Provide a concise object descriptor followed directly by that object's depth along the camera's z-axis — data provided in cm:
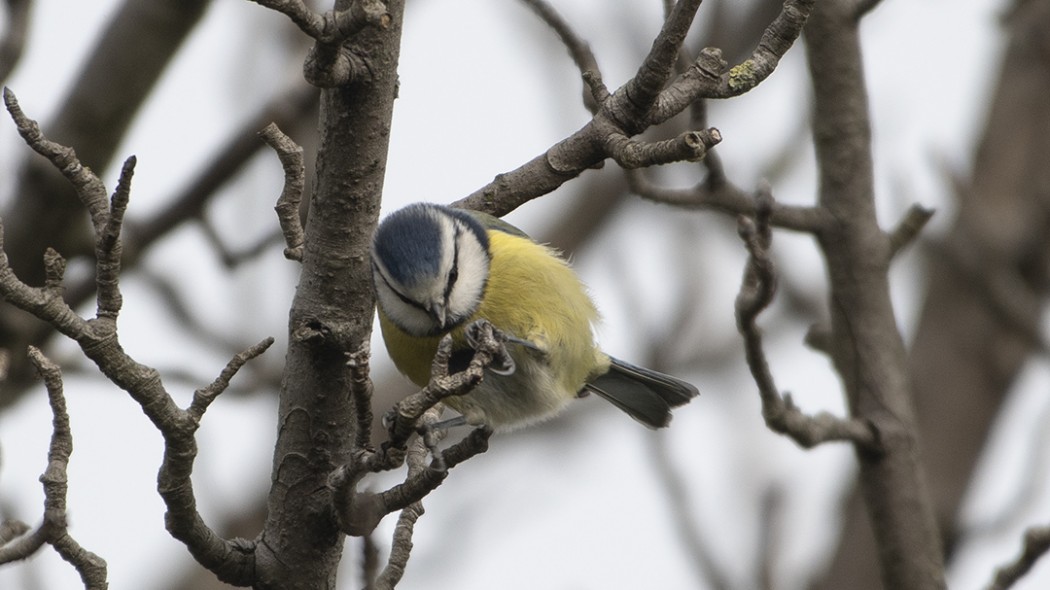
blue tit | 542
